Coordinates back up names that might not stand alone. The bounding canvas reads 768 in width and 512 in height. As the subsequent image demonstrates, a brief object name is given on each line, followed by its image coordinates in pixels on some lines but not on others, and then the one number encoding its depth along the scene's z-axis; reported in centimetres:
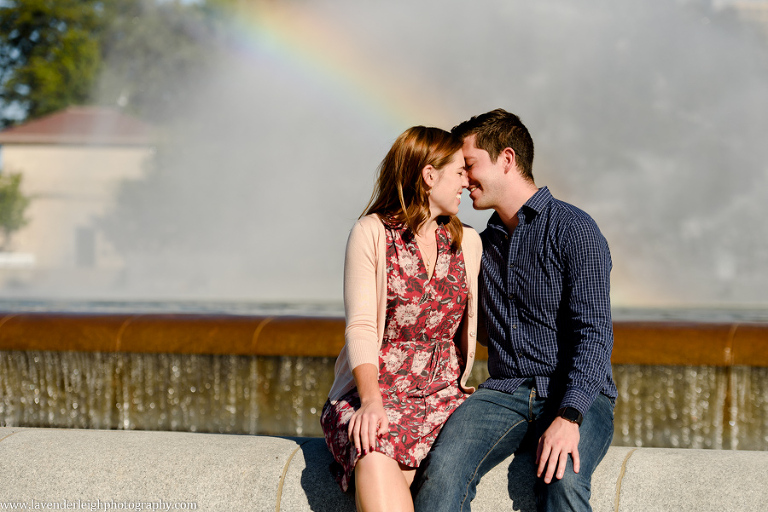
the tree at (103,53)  2983
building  3102
